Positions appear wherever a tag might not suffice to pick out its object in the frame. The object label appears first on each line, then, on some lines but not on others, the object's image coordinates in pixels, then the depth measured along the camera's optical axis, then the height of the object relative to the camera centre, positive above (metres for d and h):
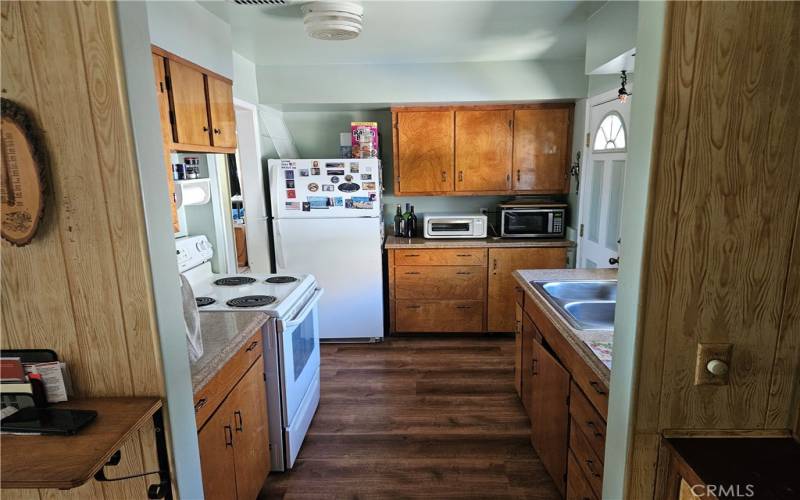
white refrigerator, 3.67 -0.46
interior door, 2.96 -0.09
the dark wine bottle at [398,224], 4.19 -0.44
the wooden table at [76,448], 0.84 -0.55
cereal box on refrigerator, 3.82 +0.33
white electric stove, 2.20 -0.75
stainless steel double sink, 2.25 -0.66
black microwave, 3.91 -0.40
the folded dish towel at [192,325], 1.56 -0.51
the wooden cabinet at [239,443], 1.55 -1.04
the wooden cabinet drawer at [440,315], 3.97 -1.24
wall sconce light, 2.34 +0.42
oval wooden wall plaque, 0.93 +0.02
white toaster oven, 4.02 -0.45
